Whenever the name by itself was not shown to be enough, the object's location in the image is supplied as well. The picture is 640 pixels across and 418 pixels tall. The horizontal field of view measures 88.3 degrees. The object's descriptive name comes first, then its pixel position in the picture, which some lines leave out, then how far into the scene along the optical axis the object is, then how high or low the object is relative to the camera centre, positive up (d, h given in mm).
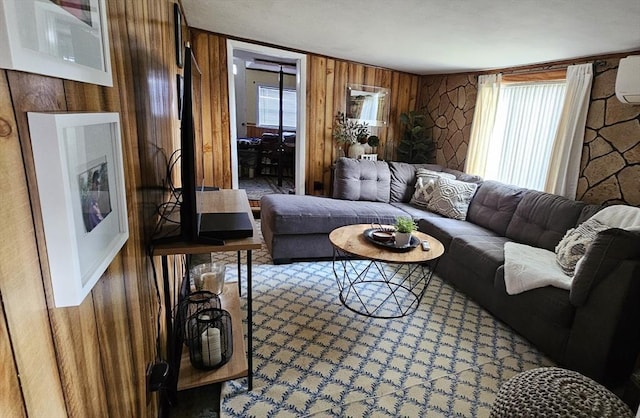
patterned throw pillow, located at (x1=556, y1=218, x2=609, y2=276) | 2213 -705
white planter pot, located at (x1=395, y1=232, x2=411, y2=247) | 2367 -737
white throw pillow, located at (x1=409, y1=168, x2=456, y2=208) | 3846 -591
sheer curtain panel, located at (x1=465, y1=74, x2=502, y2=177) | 3885 +167
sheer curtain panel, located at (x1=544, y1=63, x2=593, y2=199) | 2947 +70
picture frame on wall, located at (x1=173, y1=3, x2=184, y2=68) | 2227 +625
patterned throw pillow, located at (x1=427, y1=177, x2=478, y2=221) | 3510 -660
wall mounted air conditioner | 2439 +457
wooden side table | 1274 -1060
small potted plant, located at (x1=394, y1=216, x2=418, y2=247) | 2369 -693
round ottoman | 1239 -990
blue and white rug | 1659 -1332
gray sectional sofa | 1790 -861
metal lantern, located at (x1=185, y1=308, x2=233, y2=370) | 1579 -1014
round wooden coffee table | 2264 -1309
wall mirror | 4625 +396
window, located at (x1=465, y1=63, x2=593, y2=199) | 3027 +102
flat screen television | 1167 -294
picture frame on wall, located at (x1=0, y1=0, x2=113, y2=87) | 433 +131
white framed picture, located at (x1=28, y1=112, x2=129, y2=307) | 514 -132
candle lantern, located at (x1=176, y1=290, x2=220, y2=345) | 1753 -966
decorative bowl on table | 2441 -762
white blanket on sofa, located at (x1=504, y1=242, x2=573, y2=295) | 2078 -860
